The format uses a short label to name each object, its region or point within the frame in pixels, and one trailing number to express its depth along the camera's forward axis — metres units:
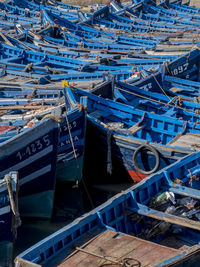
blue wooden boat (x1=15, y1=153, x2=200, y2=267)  9.57
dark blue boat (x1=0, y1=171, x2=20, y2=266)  11.09
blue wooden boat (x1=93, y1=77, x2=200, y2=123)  17.78
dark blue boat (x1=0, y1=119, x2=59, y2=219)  12.89
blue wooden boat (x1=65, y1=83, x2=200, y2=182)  15.49
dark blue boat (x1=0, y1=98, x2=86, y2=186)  14.88
